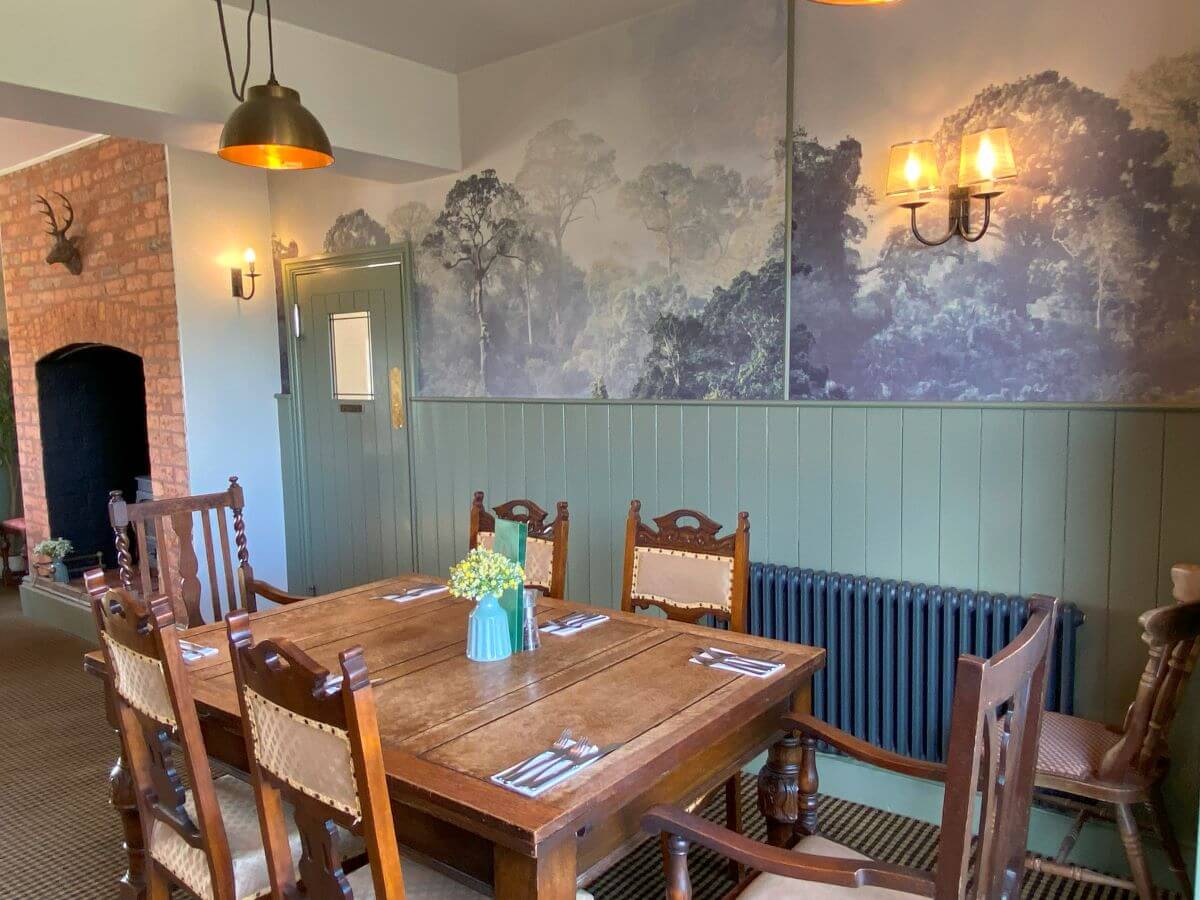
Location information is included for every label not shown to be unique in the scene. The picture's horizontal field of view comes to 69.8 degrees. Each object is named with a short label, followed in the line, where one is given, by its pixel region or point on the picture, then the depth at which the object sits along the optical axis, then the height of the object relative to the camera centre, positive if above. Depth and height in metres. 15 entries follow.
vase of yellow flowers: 2.03 -0.52
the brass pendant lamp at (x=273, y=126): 2.28 +0.67
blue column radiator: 2.58 -0.89
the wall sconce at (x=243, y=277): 4.64 +0.55
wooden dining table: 1.40 -0.69
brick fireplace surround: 4.49 +0.56
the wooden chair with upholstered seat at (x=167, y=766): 1.66 -0.80
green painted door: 4.38 -0.25
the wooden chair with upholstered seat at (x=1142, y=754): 2.08 -1.01
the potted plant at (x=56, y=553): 5.23 -1.04
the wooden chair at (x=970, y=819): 1.22 -0.73
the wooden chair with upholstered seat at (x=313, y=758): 1.29 -0.61
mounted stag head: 4.91 +0.76
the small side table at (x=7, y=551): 6.23 -1.24
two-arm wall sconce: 2.48 +0.56
